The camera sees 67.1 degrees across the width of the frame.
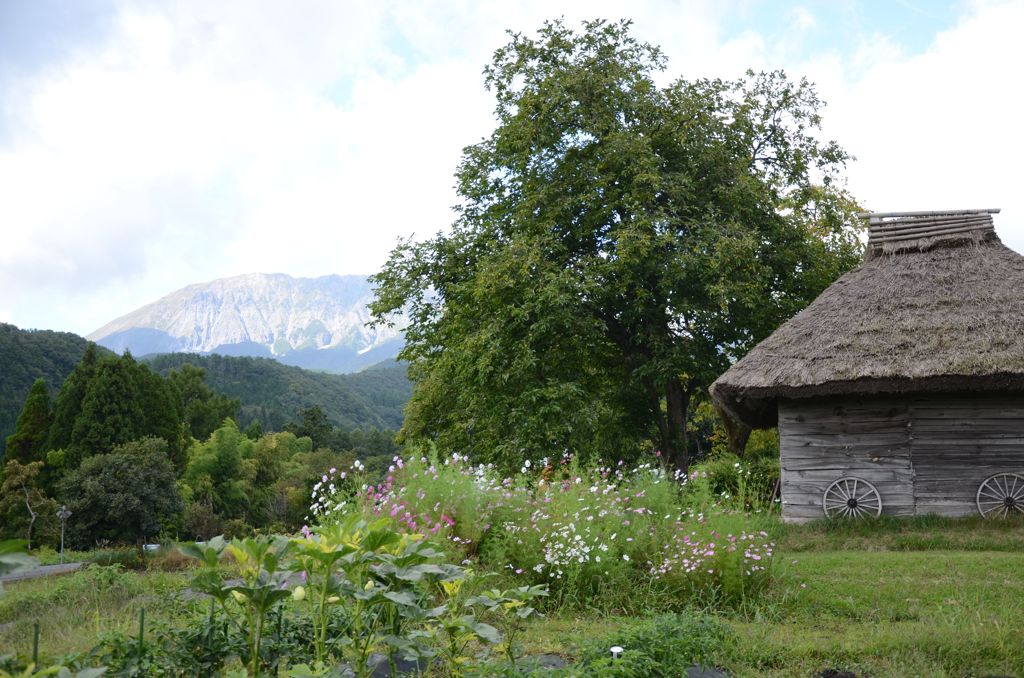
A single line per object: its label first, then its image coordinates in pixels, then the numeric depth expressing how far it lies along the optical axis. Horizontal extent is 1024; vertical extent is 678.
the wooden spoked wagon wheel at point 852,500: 11.18
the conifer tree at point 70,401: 38.06
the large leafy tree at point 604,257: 14.00
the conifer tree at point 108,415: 37.81
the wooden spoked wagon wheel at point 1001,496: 10.62
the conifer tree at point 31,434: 38.28
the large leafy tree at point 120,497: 28.88
